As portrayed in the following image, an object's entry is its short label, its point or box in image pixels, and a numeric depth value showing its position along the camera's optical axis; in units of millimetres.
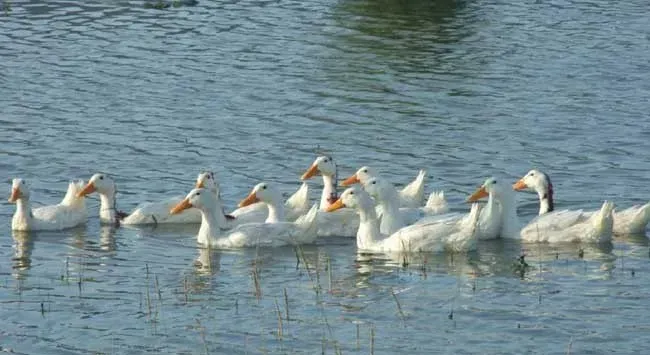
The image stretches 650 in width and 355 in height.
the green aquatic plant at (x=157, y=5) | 33875
